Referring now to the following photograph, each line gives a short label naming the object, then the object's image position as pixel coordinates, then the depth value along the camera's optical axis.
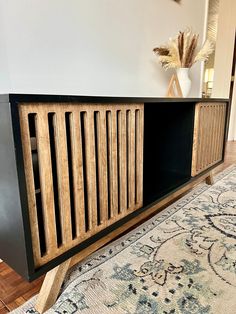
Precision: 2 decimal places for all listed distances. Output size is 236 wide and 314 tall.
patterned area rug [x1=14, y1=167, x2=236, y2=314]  0.65
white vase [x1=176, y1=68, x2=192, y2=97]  1.38
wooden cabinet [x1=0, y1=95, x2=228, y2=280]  0.51
